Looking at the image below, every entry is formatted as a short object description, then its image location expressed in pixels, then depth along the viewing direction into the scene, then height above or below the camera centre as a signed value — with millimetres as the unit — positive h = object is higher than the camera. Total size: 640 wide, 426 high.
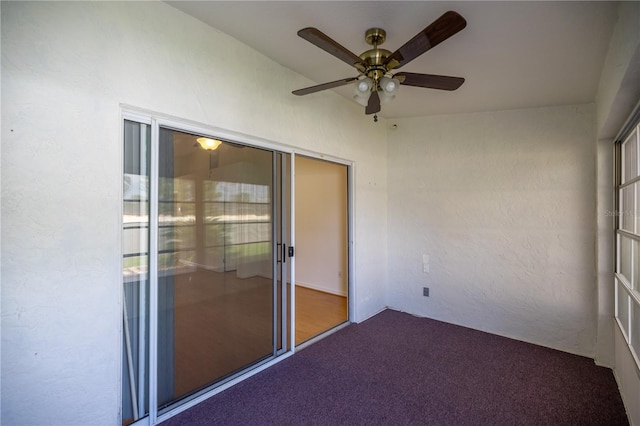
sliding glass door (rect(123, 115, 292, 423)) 1847 -372
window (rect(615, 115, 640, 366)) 2012 -192
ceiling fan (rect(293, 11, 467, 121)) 1581 +943
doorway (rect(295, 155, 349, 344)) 4848 -383
